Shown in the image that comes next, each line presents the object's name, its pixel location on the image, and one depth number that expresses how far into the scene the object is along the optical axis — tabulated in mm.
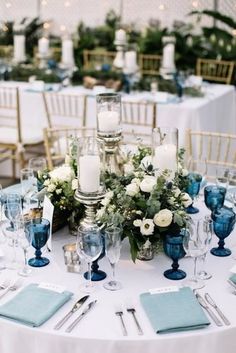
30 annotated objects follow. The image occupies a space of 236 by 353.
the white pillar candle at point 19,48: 6515
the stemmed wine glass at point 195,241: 2362
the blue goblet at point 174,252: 2441
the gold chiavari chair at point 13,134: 5181
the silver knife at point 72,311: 2164
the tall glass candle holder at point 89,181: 2547
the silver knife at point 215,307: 2183
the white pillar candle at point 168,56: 6061
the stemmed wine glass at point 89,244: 2305
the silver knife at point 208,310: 2177
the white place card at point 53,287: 2341
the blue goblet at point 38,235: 2482
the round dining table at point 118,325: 2110
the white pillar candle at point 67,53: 6331
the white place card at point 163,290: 2334
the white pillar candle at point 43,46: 6483
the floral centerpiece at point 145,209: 2452
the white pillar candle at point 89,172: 2543
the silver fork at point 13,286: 2354
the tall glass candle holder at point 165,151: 2693
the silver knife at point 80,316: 2152
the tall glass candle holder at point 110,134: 2951
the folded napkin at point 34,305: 2184
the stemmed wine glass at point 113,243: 2311
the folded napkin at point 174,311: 2143
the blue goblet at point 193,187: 3002
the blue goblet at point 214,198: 2903
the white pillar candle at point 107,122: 2966
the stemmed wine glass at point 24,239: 2471
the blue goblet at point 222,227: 2606
